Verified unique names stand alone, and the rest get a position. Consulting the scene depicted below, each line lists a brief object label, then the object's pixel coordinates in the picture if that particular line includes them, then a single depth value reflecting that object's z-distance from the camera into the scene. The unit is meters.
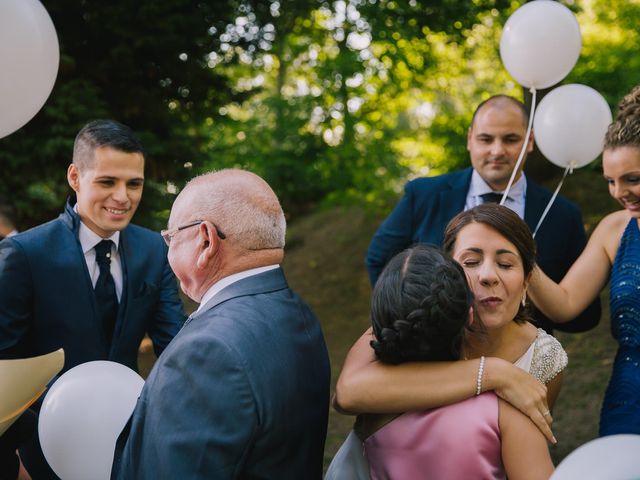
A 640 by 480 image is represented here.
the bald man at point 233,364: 1.74
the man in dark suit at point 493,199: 3.62
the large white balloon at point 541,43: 3.81
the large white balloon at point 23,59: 2.57
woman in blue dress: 2.75
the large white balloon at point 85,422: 2.35
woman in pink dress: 1.86
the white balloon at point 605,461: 1.59
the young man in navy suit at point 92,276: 2.81
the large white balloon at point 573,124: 3.82
